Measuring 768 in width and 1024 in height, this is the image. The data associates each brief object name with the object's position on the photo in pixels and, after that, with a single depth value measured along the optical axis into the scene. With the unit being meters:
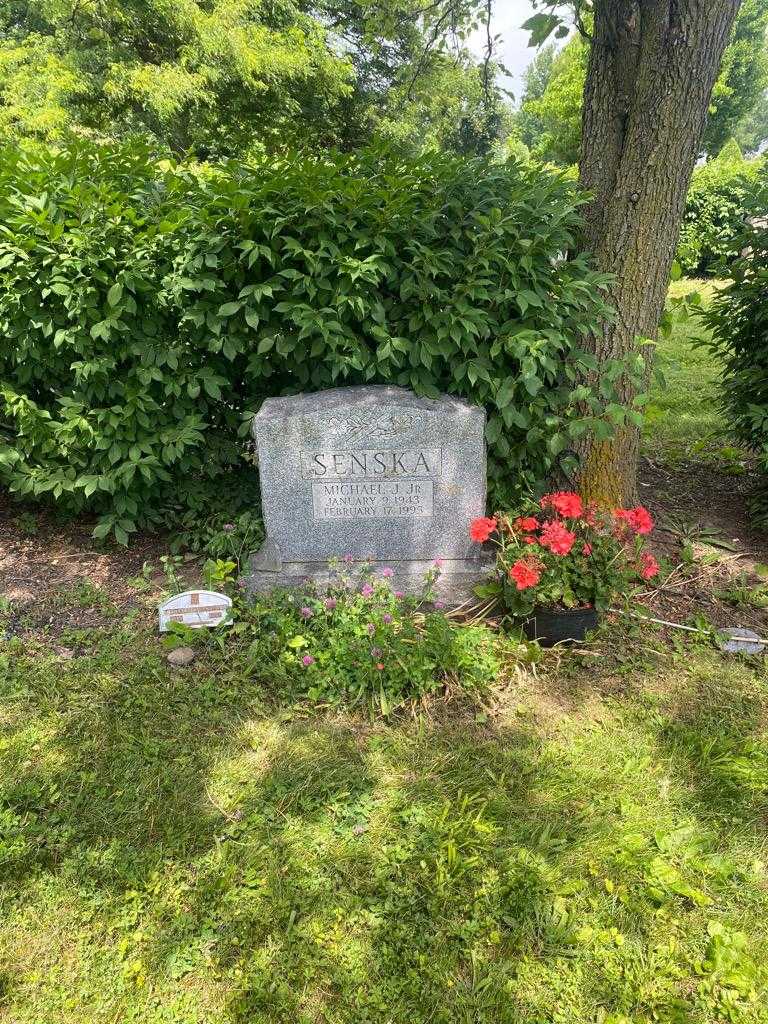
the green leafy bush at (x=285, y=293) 2.97
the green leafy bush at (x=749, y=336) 3.78
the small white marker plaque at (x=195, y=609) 3.02
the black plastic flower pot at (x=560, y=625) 2.93
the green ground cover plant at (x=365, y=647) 2.73
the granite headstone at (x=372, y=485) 3.14
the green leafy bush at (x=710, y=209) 14.55
